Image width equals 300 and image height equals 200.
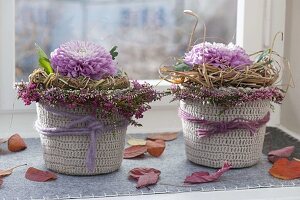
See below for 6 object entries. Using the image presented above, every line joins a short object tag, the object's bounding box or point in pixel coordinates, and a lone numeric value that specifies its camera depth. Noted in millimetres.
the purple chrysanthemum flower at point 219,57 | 1238
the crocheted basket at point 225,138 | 1236
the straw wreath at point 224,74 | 1224
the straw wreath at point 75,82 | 1172
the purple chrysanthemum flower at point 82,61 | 1186
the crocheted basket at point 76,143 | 1187
